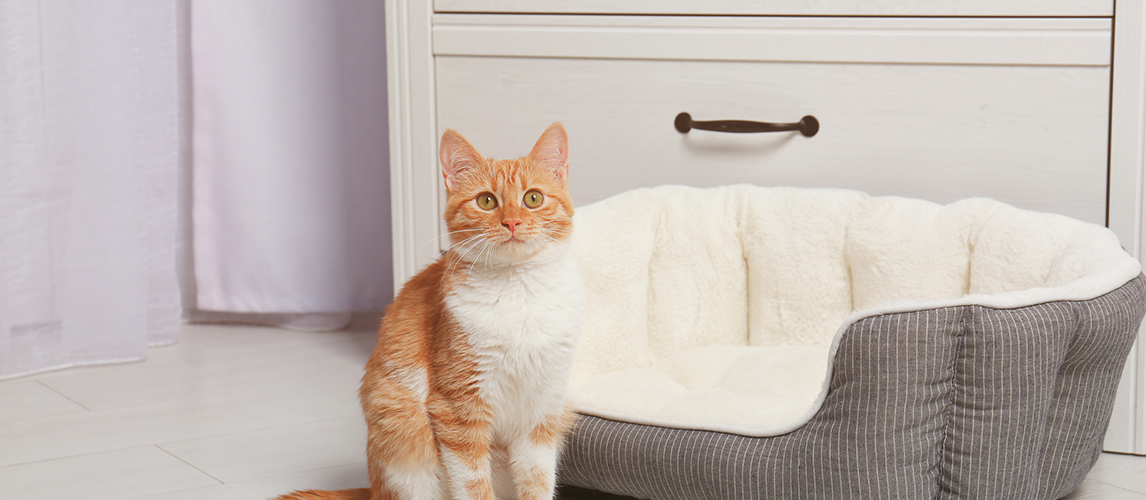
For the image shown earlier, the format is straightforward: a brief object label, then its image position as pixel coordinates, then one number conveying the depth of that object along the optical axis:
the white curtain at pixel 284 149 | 2.03
